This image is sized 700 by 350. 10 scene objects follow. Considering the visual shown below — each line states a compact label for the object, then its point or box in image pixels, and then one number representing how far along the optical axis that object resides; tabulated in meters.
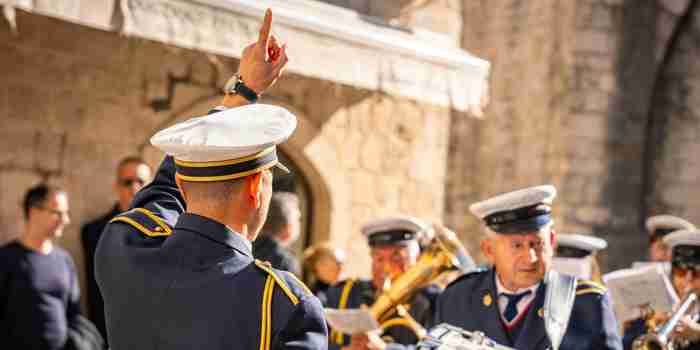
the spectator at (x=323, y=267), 7.07
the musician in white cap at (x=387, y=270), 5.40
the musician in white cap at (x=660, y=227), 7.41
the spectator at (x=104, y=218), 6.28
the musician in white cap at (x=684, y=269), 4.80
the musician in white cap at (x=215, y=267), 2.35
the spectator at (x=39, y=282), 5.59
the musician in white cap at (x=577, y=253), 6.76
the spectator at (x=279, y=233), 5.23
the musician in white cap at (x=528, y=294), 3.90
